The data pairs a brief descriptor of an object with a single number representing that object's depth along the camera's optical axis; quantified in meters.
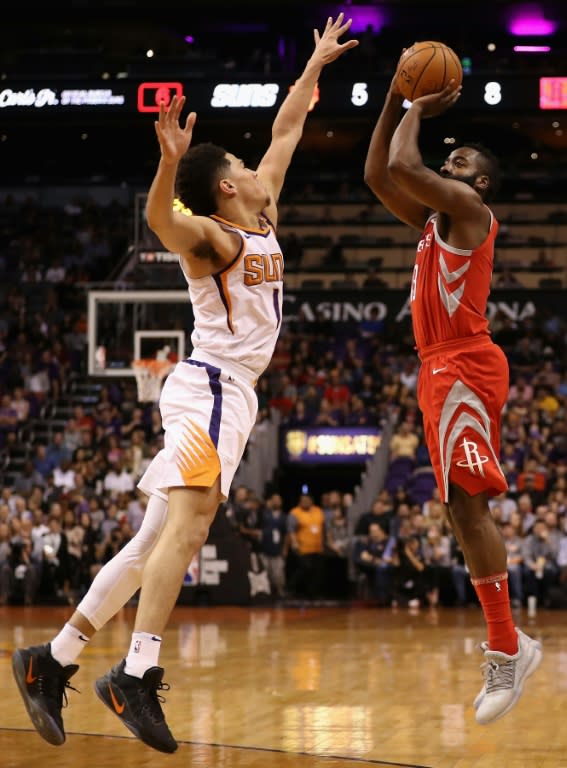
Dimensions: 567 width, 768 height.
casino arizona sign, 22.97
